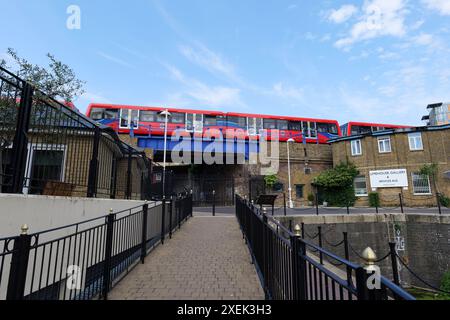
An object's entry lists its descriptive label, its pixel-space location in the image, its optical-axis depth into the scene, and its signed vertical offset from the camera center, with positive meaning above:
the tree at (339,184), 24.86 +0.84
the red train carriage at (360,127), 28.53 +7.67
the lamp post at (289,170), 25.41 +2.38
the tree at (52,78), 6.74 +3.27
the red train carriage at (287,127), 23.95 +6.87
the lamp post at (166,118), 20.12 +6.45
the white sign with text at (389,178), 22.98 +1.30
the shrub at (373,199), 23.22 -0.65
